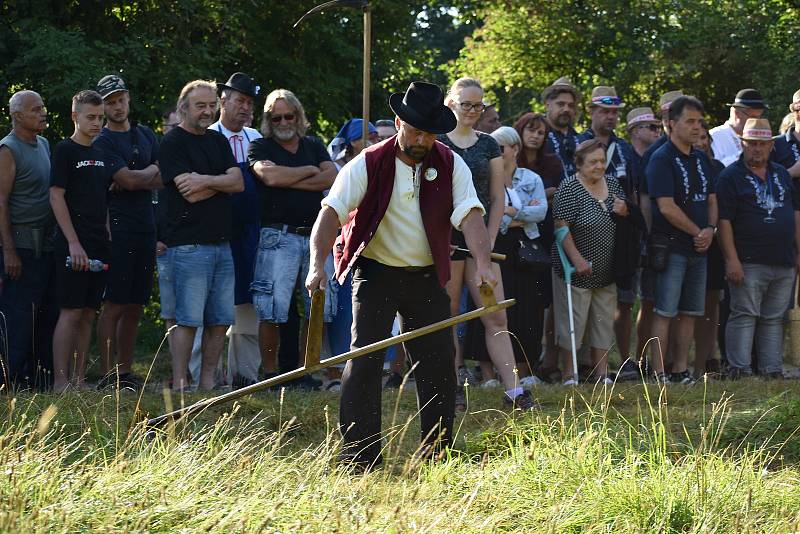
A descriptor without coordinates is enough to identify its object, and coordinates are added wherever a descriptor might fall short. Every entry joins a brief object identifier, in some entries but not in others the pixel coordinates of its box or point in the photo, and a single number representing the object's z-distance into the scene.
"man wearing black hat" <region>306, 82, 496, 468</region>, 10.89
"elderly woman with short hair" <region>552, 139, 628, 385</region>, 16.36
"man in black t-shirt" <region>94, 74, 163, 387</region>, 15.12
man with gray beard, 15.07
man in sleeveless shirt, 14.56
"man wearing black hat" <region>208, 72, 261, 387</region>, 15.66
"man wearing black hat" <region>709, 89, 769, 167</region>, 18.98
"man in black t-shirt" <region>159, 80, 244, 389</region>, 14.56
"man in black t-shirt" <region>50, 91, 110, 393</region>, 14.37
